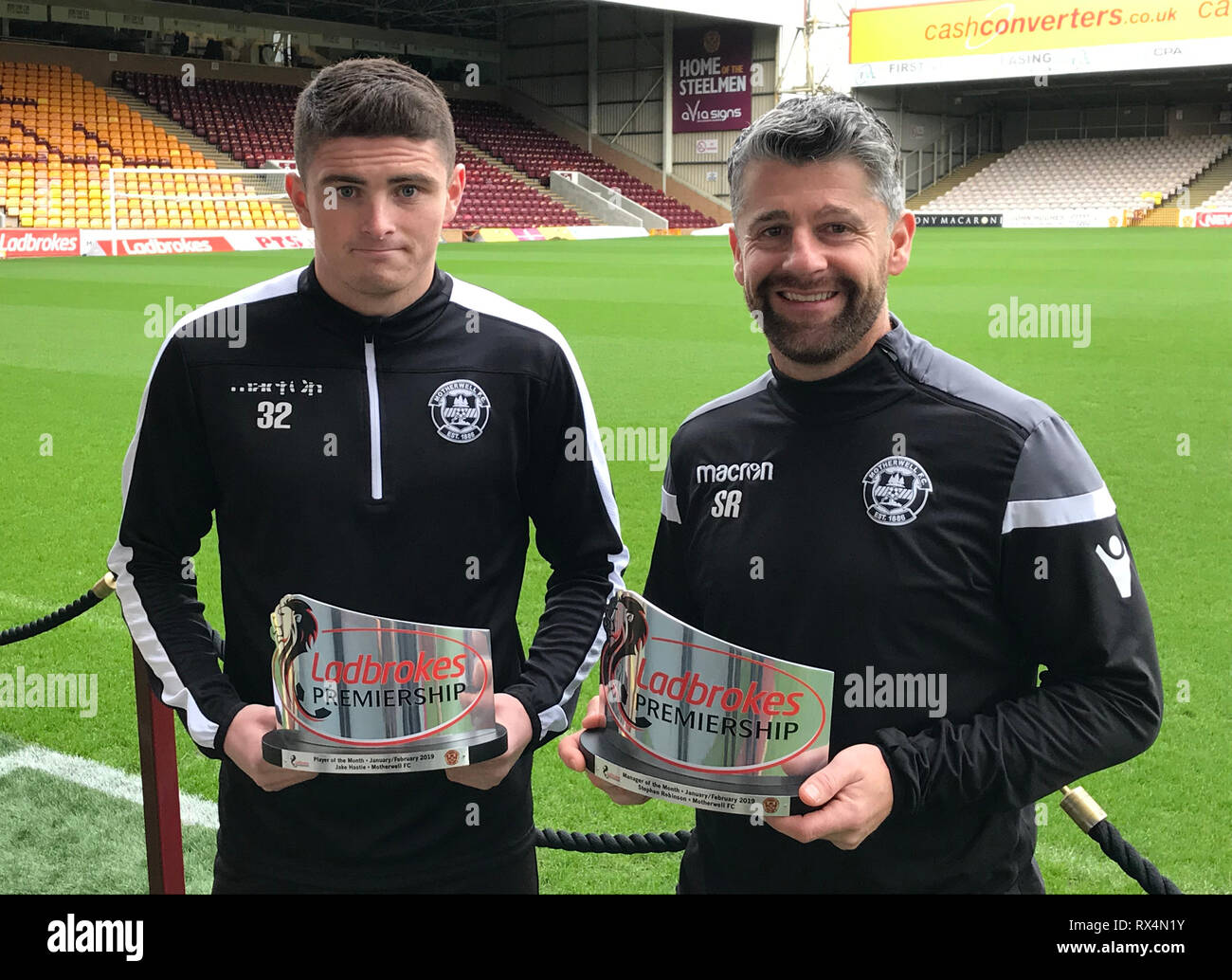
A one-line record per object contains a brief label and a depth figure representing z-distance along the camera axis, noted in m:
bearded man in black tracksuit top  1.56
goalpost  23.28
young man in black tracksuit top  1.85
